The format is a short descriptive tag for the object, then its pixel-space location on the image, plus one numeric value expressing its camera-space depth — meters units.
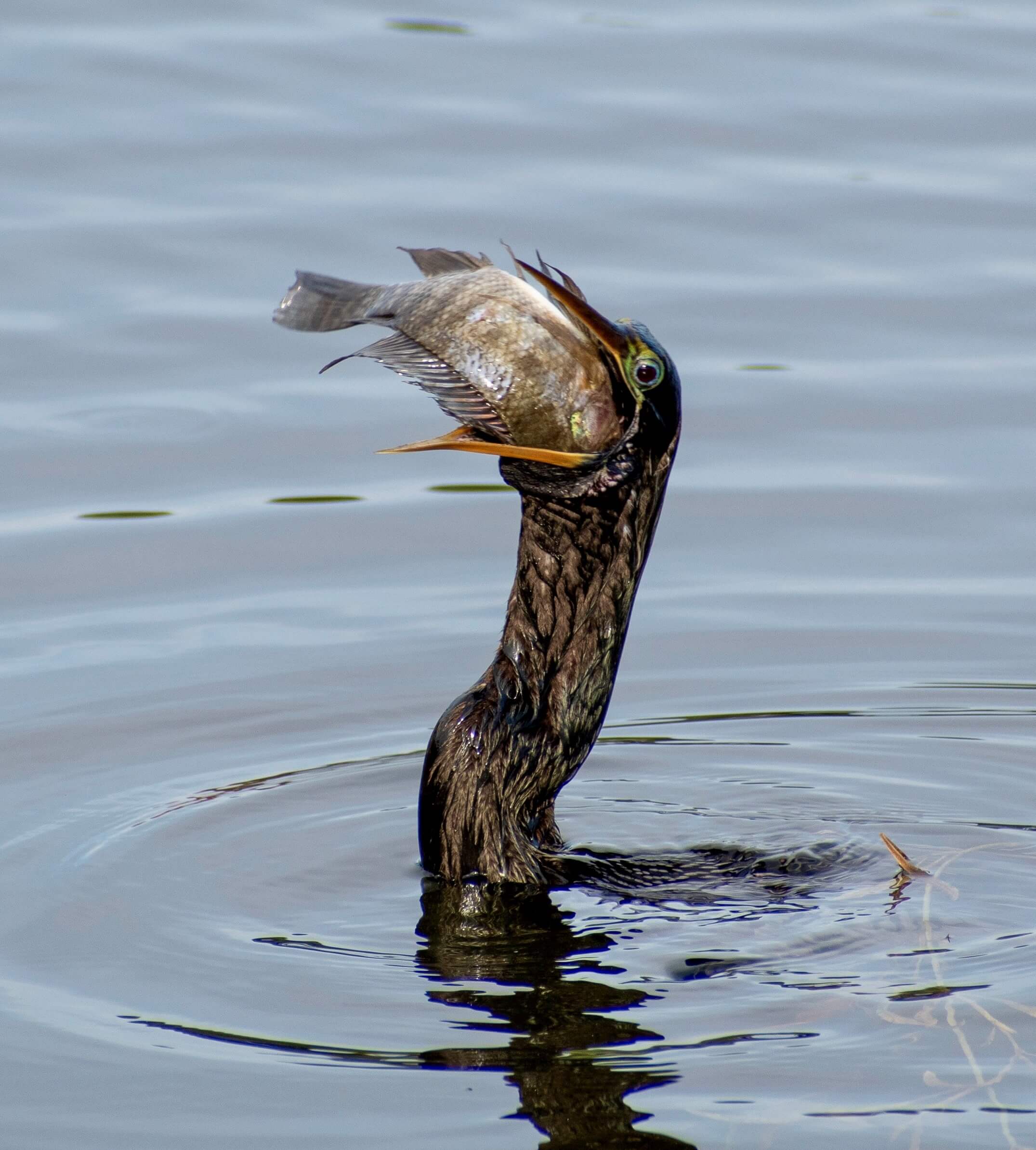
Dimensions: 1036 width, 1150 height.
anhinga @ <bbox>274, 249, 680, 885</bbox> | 9.19
